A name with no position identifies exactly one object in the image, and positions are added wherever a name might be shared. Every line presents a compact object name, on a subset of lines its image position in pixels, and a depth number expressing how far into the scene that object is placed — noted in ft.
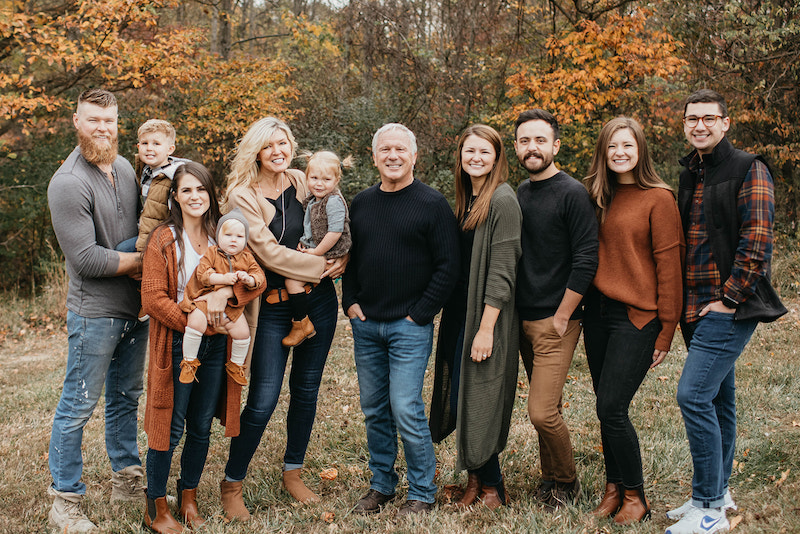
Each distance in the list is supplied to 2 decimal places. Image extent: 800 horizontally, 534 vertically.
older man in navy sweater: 11.78
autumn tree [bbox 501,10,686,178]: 33.01
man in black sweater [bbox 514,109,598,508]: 11.09
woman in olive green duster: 11.40
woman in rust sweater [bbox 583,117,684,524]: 10.82
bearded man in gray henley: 11.38
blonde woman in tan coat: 11.81
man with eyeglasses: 10.14
